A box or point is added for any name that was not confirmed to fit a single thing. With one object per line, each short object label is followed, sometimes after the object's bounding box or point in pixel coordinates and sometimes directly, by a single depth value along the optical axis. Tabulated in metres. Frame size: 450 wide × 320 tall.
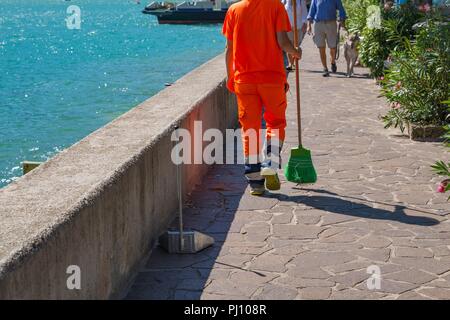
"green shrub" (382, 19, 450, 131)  10.59
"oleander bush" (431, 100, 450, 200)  6.52
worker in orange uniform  7.72
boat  71.56
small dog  16.50
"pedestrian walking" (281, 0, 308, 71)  16.10
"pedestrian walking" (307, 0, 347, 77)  16.61
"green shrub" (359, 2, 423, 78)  14.29
